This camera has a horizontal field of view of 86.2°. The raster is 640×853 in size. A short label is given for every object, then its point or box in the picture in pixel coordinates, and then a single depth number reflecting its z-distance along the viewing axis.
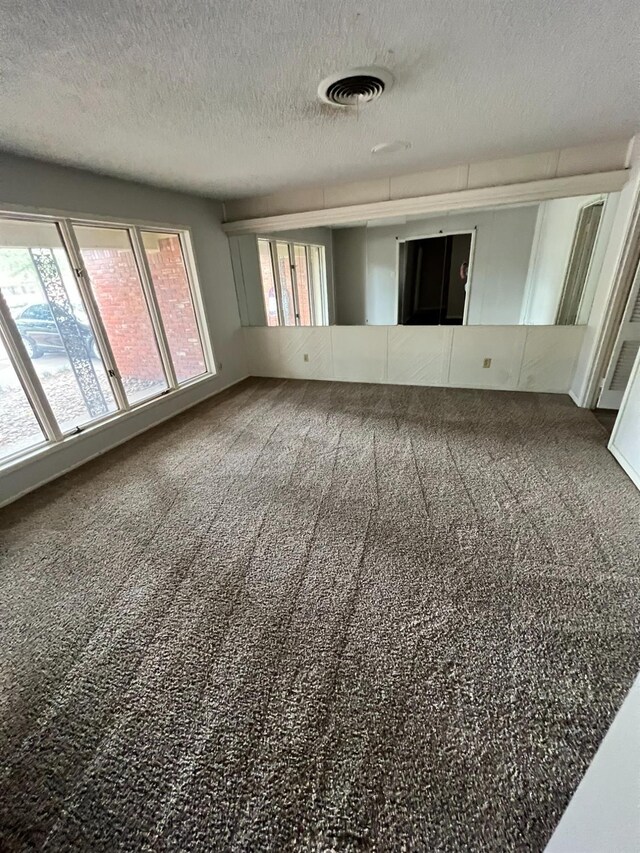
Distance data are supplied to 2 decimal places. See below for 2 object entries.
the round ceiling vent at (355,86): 1.57
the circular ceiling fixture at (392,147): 2.53
